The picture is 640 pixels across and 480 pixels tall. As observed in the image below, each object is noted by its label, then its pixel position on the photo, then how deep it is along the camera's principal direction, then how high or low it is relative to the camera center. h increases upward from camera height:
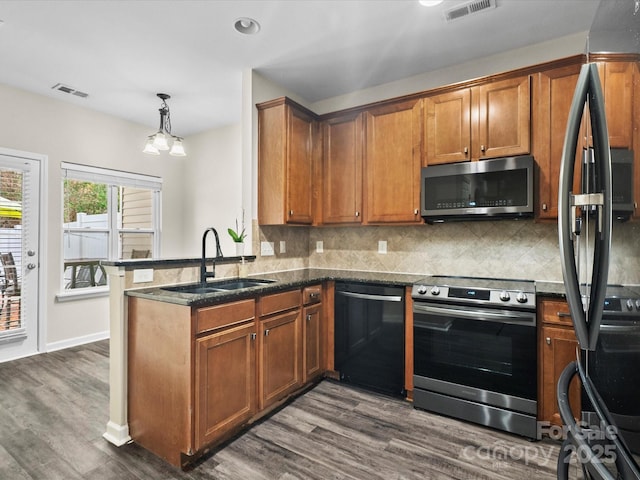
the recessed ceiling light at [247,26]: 2.51 +1.63
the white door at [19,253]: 3.53 -0.11
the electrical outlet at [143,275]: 2.20 -0.21
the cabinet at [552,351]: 2.16 -0.70
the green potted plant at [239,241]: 2.93 +0.01
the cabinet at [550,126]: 2.42 +0.83
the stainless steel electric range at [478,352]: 2.21 -0.76
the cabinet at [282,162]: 3.10 +0.74
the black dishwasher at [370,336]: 2.72 -0.78
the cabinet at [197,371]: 1.91 -0.79
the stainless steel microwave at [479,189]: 2.46 +0.40
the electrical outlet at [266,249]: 3.28 -0.06
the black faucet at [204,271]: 2.49 -0.21
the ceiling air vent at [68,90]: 3.56 +1.63
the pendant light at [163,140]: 3.60 +1.10
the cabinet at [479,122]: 2.54 +0.94
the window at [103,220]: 4.11 +0.30
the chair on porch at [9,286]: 3.53 -0.45
